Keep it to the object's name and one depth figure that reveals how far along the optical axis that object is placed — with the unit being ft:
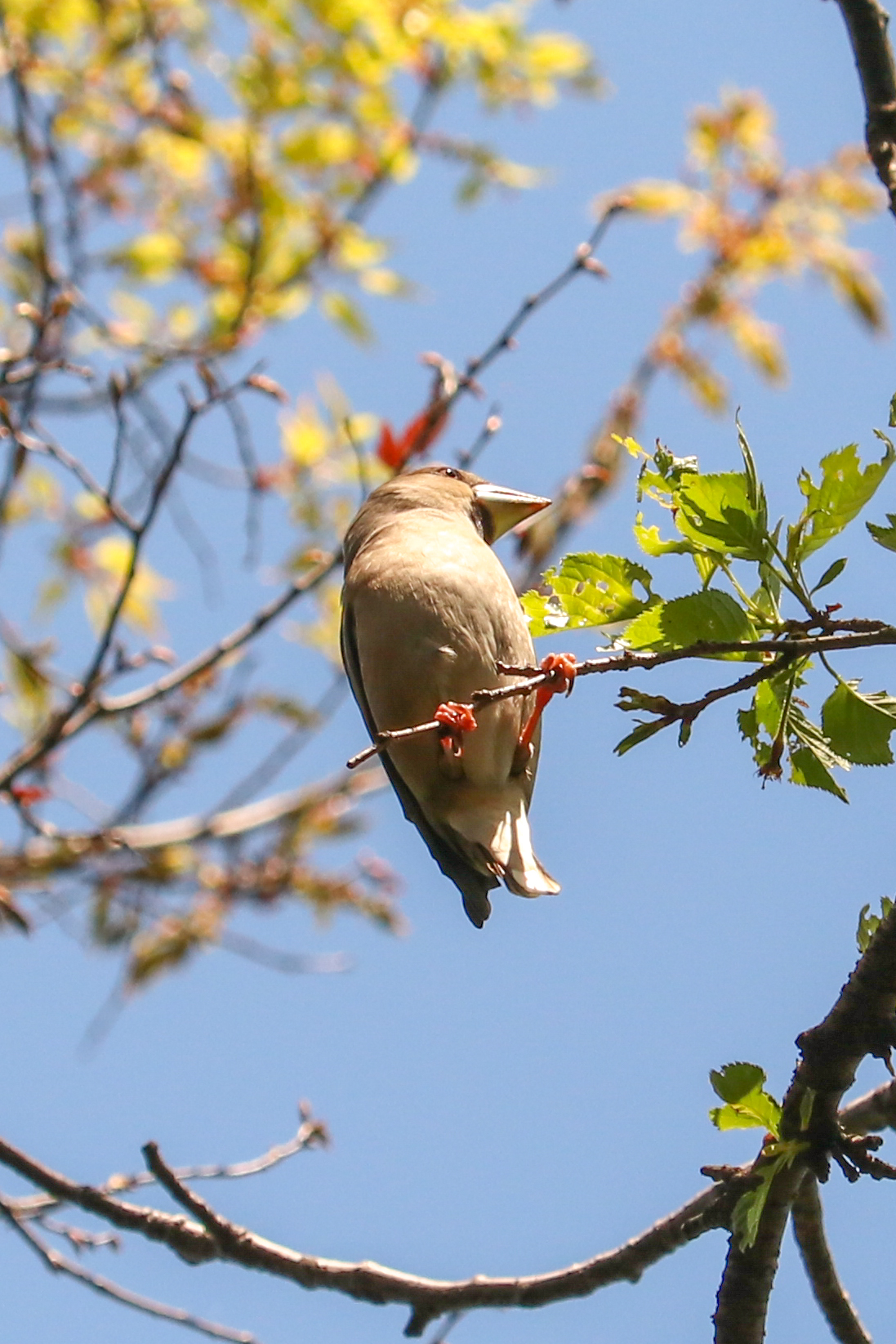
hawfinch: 30.42
